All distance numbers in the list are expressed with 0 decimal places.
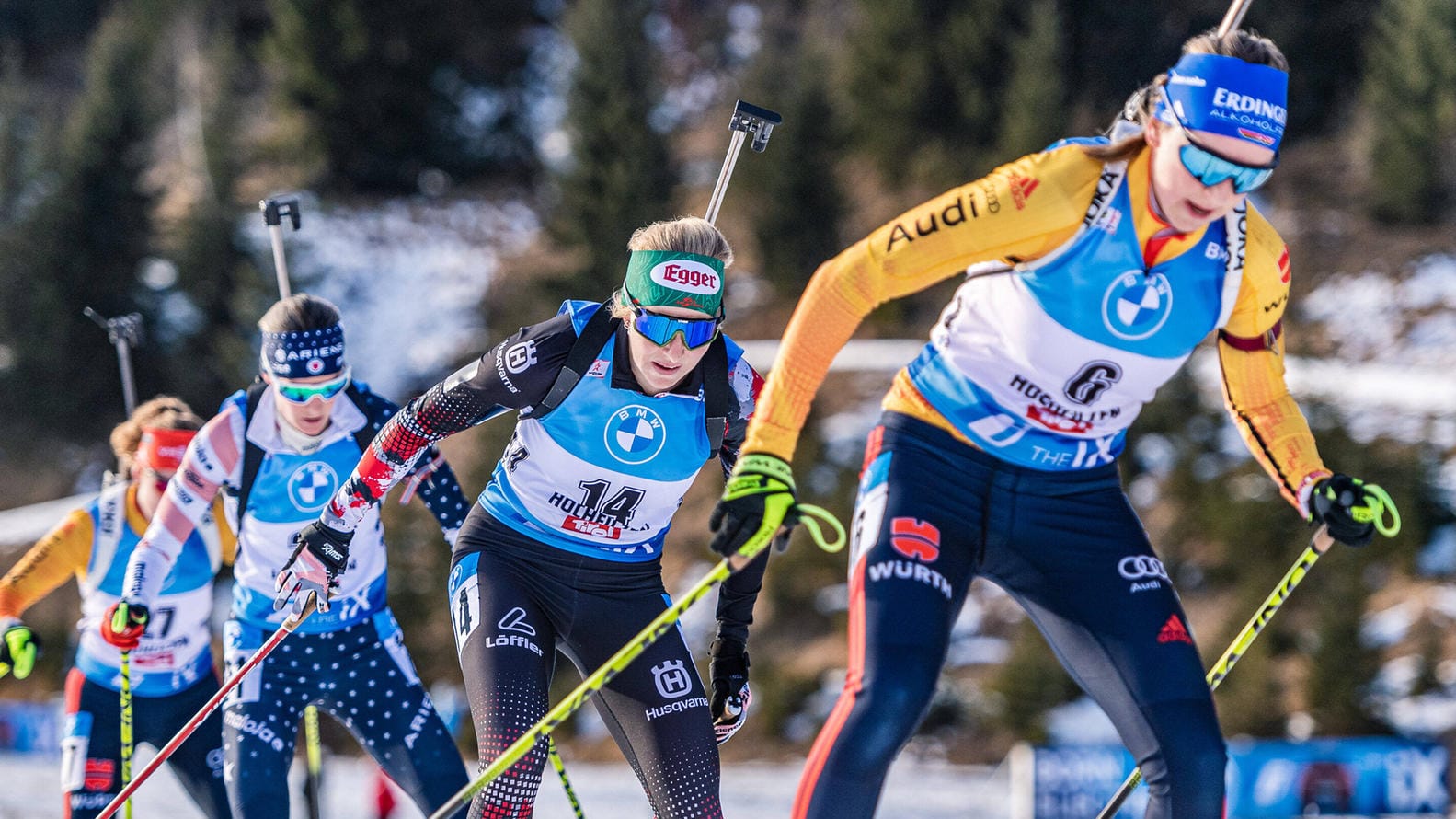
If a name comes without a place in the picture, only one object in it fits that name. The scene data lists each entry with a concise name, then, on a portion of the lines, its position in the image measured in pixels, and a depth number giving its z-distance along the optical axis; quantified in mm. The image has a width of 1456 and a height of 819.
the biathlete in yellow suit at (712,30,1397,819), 7598
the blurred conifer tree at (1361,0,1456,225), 39500
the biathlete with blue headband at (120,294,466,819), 10687
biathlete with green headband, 8883
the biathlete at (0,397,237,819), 12141
